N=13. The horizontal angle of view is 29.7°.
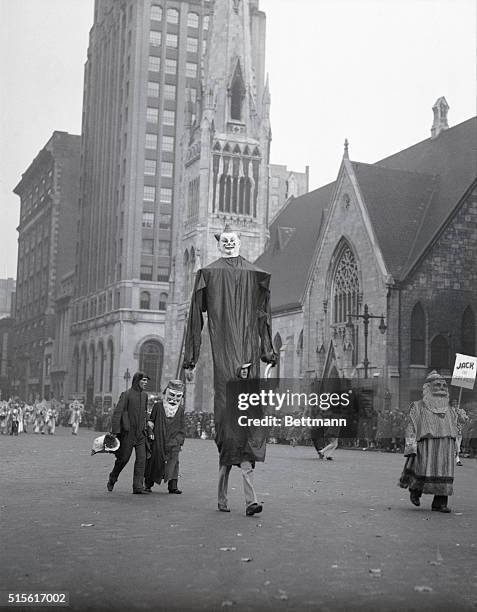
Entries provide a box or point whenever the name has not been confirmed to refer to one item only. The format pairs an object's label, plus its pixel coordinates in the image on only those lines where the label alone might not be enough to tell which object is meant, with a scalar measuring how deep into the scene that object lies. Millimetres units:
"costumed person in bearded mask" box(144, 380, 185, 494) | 13289
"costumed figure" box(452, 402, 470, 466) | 26109
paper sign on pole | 24953
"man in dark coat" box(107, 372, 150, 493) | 13000
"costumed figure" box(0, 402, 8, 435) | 43162
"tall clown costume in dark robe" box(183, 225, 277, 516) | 9438
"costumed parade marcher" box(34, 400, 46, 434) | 46612
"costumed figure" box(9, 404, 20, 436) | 41956
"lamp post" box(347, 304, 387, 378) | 39219
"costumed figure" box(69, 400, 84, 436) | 46188
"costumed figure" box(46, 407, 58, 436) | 44906
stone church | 40812
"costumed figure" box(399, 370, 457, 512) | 11406
